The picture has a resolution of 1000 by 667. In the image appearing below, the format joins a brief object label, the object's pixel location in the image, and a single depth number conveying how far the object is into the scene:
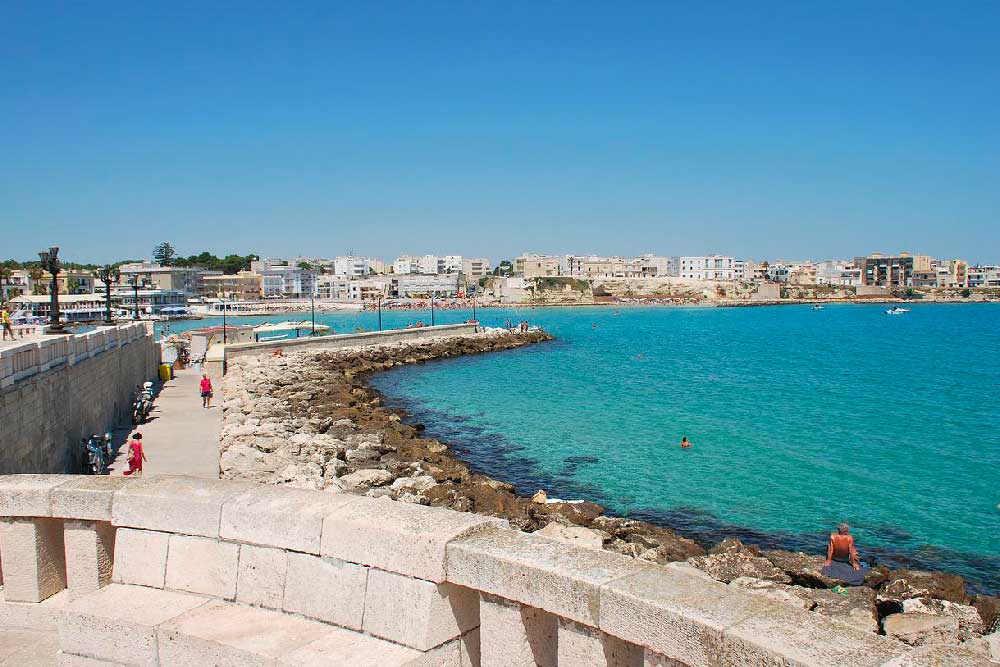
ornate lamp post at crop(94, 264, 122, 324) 36.59
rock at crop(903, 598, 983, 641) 10.03
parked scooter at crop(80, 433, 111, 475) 14.41
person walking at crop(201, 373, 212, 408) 24.66
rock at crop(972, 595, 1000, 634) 10.05
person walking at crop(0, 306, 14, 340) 23.47
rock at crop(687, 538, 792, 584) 12.02
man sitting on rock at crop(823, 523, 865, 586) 11.67
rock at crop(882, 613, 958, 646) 9.33
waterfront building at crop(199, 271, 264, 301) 167.62
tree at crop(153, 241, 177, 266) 198.00
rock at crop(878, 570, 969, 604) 11.27
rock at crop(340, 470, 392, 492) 15.96
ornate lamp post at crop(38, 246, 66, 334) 21.20
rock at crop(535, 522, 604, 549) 12.52
